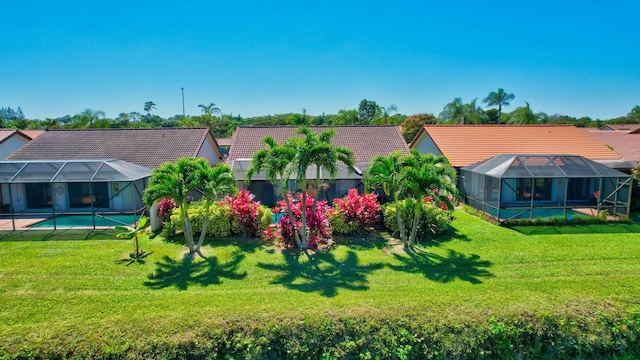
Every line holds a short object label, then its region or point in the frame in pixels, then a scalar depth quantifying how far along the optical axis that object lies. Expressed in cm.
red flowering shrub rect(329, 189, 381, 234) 1368
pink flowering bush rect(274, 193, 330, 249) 1261
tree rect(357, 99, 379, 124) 6020
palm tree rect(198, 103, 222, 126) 5122
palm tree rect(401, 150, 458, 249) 1130
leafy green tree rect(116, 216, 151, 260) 1146
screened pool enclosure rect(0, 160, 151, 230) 1537
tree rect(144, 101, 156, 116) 9844
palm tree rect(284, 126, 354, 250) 1130
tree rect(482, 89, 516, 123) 4491
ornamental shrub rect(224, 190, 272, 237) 1340
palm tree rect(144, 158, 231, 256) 1081
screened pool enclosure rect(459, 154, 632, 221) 1612
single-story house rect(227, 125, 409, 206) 1686
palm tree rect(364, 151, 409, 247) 1188
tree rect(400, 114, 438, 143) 4372
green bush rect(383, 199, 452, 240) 1363
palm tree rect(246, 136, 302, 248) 1154
